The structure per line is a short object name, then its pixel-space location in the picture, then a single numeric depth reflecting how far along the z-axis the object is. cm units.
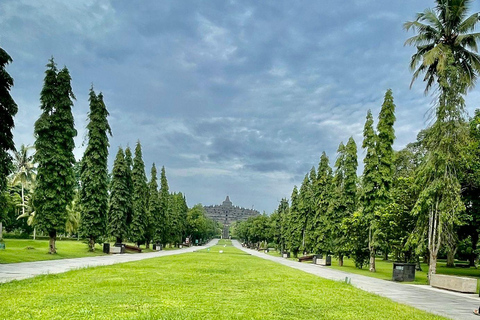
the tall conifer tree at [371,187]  2753
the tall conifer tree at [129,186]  4278
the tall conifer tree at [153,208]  5425
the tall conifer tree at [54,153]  2788
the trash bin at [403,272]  2025
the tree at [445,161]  1872
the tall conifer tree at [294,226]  4934
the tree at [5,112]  1756
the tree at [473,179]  2325
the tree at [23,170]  5861
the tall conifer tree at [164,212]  5953
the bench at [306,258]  4140
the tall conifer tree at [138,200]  4734
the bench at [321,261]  3472
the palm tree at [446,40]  1884
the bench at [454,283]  1579
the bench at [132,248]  4316
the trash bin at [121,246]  3822
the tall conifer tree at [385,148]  2770
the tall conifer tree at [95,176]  3428
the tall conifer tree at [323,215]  3766
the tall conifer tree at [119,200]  4091
